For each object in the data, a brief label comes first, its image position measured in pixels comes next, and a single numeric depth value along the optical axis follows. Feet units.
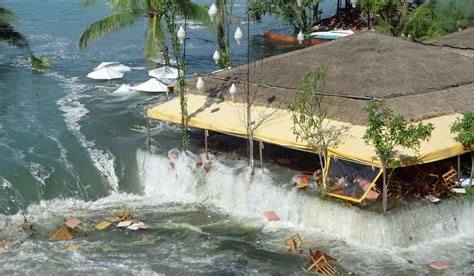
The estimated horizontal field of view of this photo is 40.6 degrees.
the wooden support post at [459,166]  62.49
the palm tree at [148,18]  104.20
